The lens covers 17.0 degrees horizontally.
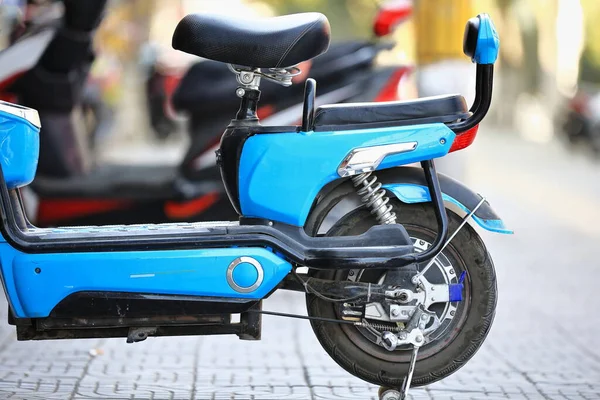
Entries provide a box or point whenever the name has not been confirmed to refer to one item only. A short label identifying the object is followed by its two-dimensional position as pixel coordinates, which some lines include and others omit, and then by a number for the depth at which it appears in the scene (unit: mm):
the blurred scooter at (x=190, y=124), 12606
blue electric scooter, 6891
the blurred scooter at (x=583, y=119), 45107
